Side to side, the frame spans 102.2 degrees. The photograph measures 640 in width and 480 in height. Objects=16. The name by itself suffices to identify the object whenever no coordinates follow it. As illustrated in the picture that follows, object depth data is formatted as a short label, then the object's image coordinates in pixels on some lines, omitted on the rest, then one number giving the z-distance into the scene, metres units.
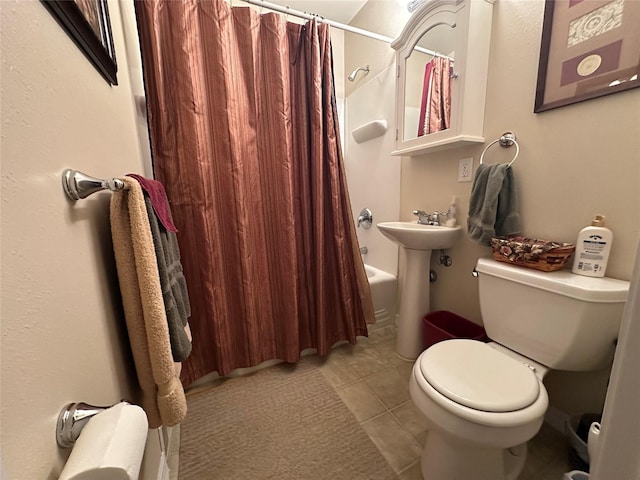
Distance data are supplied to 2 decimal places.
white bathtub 1.92
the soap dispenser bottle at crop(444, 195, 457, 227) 1.42
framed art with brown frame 0.82
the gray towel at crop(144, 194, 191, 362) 0.66
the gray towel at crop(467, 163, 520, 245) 1.14
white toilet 0.74
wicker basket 0.95
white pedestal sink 1.42
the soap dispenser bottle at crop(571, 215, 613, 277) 0.90
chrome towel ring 1.15
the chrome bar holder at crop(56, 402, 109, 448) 0.34
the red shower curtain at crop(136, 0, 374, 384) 1.17
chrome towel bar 0.43
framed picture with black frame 0.46
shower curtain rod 1.29
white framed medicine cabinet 1.18
